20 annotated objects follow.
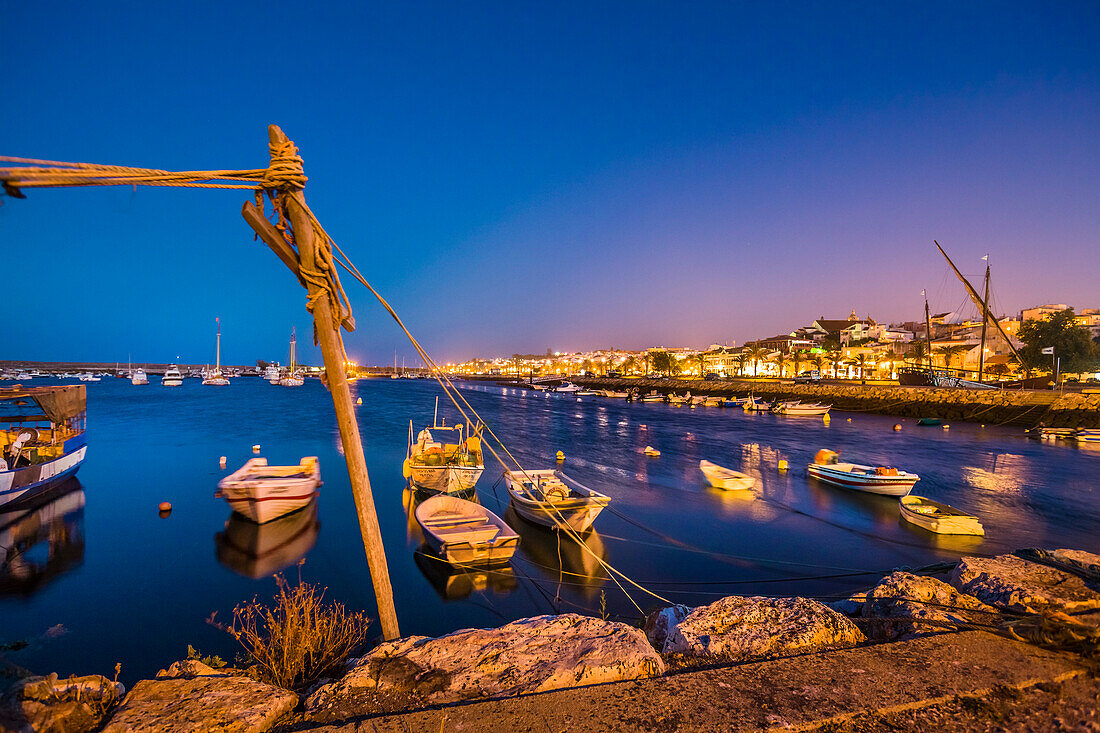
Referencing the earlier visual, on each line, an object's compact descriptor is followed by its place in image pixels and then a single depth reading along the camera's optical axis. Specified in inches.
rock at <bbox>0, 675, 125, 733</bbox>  100.3
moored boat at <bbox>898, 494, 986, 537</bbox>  482.3
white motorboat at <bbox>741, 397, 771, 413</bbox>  2020.2
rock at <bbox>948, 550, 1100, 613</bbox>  160.1
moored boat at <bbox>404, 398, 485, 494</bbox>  594.5
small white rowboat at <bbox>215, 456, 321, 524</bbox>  498.3
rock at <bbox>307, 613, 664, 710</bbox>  114.7
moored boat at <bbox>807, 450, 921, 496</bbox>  616.7
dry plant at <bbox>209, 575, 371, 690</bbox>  143.9
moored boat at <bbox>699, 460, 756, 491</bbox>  682.8
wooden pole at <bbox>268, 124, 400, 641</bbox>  137.6
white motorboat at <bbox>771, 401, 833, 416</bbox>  1803.6
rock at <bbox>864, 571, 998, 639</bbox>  148.6
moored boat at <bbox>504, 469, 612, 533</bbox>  449.4
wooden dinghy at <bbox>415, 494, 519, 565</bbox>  380.5
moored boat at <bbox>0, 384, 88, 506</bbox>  514.0
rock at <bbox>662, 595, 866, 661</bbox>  136.1
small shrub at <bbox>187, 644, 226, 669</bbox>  164.4
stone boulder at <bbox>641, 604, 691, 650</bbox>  183.6
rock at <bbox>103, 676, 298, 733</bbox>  101.2
